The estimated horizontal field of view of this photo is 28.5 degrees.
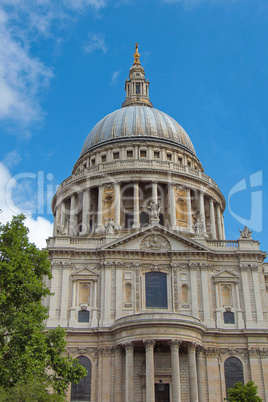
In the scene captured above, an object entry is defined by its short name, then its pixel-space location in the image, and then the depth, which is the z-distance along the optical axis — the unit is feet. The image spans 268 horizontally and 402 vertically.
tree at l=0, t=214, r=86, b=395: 90.22
